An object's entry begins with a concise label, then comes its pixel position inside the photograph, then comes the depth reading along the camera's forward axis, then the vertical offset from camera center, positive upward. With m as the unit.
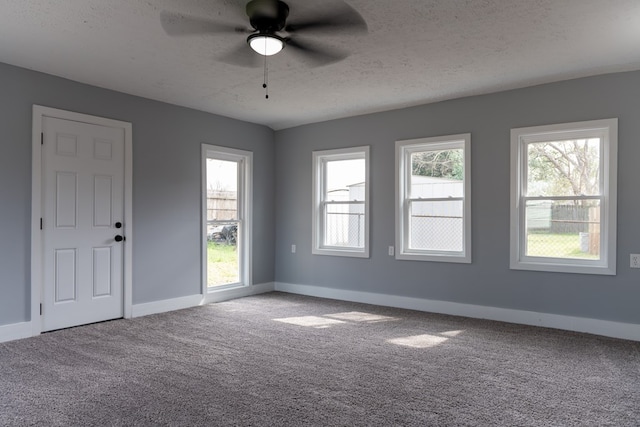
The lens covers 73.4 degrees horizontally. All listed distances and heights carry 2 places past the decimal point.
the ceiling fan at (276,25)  2.80 +1.36
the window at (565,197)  4.14 +0.18
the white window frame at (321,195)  5.92 +0.28
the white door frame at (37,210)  4.03 +0.04
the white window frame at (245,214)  6.21 +0.00
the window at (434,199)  4.97 +0.19
